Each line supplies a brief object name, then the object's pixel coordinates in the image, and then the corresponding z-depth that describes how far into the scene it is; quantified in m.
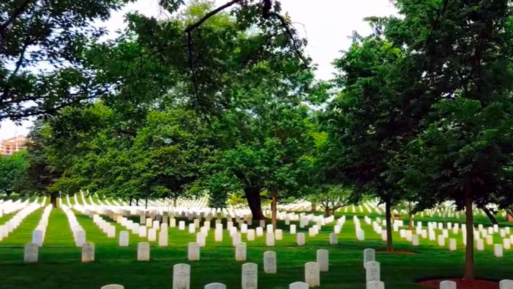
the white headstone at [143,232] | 24.94
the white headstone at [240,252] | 17.39
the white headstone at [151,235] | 23.30
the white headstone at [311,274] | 12.90
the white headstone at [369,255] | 15.89
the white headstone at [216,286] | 9.23
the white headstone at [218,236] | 23.79
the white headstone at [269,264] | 14.73
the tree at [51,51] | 12.77
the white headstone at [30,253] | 15.77
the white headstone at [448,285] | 10.45
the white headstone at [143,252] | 16.92
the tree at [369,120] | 16.72
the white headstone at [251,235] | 24.62
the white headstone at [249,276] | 12.33
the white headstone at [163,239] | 21.16
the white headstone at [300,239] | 22.88
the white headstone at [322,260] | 15.08
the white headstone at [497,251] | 20.33
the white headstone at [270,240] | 22.45
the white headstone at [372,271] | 12.75
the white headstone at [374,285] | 10.18
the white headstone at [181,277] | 11.98
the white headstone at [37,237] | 20.17
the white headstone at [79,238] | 20.86
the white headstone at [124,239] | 20.86
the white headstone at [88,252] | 16.25
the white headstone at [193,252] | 17.11
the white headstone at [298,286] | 9.41
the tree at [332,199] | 40.34
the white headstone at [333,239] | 23.86
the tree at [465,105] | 12.11
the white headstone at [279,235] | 25.05
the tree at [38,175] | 60.50
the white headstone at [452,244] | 22.54
